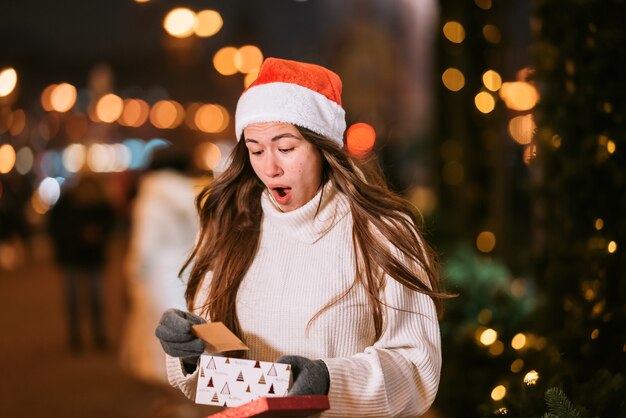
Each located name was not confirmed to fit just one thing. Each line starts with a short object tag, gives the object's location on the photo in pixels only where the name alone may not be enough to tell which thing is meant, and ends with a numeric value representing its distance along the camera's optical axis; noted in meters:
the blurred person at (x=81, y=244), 12.62
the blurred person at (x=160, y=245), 8.44
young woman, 3.06
